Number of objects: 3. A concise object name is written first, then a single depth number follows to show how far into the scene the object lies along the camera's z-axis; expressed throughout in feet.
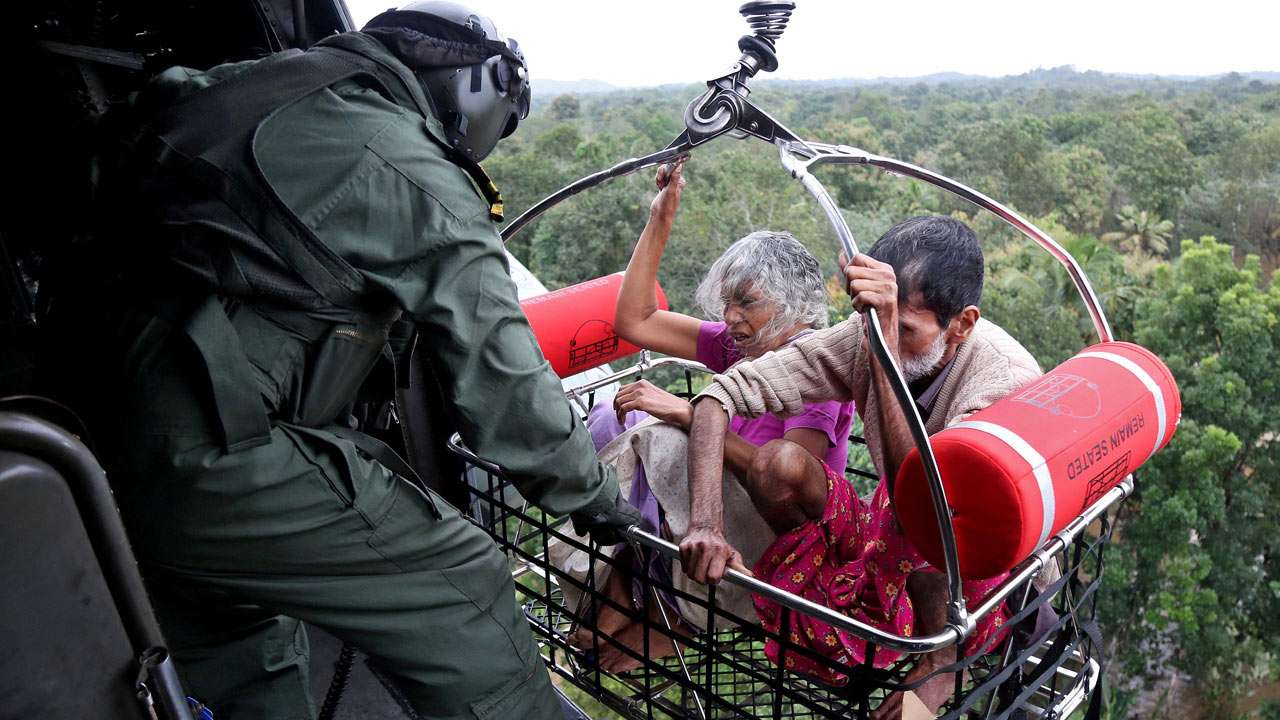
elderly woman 6.72
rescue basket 4.69
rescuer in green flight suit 4.87
